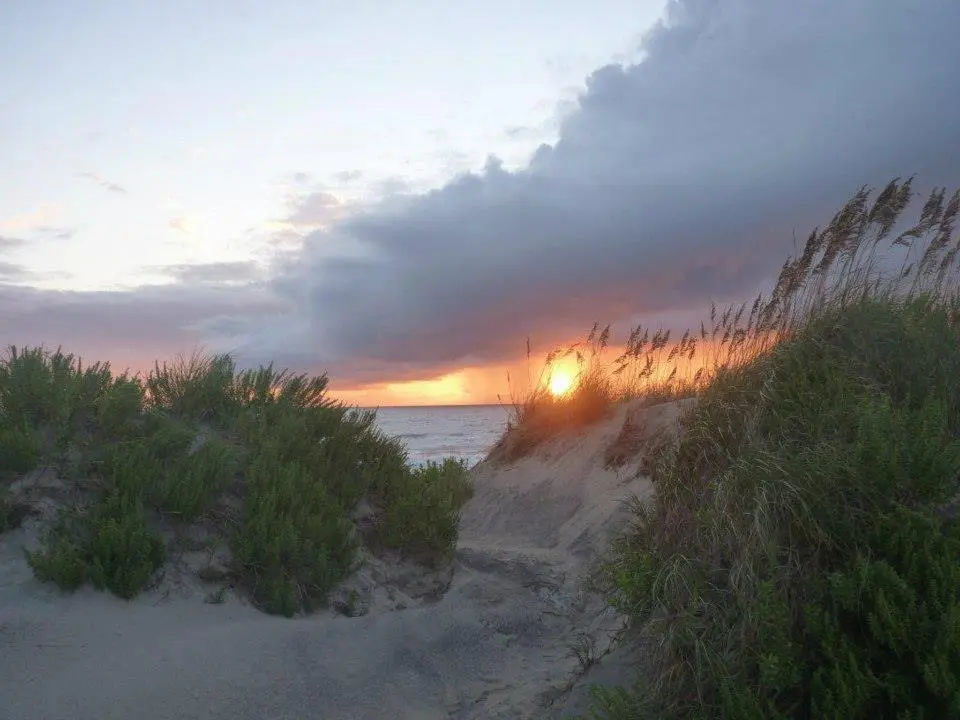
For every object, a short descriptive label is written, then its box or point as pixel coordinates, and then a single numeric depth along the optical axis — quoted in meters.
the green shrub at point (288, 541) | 5.04
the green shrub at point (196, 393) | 6.58
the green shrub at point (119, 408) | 5.61
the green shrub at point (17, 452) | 4.94
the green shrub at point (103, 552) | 4.44
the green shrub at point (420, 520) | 6.17
